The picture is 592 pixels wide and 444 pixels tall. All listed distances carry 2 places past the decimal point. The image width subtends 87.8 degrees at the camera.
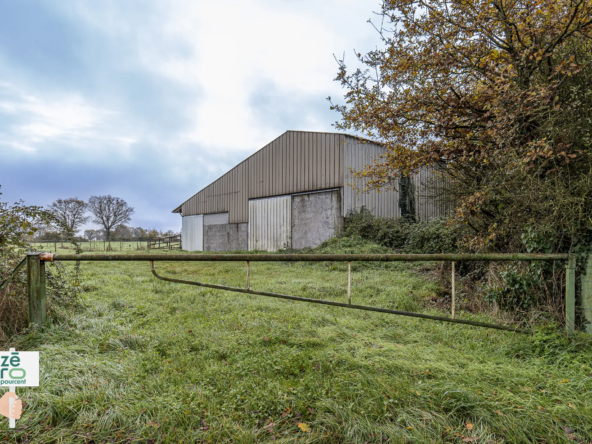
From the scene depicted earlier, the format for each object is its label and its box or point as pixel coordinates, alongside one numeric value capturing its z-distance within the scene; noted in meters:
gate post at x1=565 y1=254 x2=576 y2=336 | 2.68
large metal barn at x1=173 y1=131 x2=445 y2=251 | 13.23
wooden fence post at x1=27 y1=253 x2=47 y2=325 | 3.15
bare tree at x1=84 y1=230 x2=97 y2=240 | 34.17
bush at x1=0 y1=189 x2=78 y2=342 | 3.30
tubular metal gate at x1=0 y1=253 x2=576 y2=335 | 2.61
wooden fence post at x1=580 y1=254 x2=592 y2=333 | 3.10
